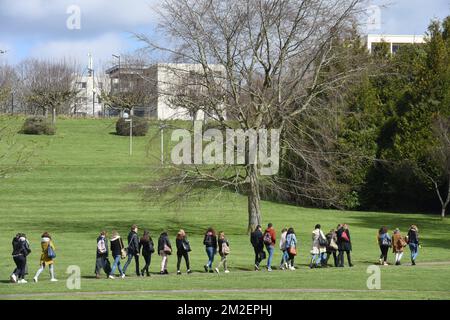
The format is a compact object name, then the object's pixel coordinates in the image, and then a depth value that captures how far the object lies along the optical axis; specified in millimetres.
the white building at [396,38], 117875
